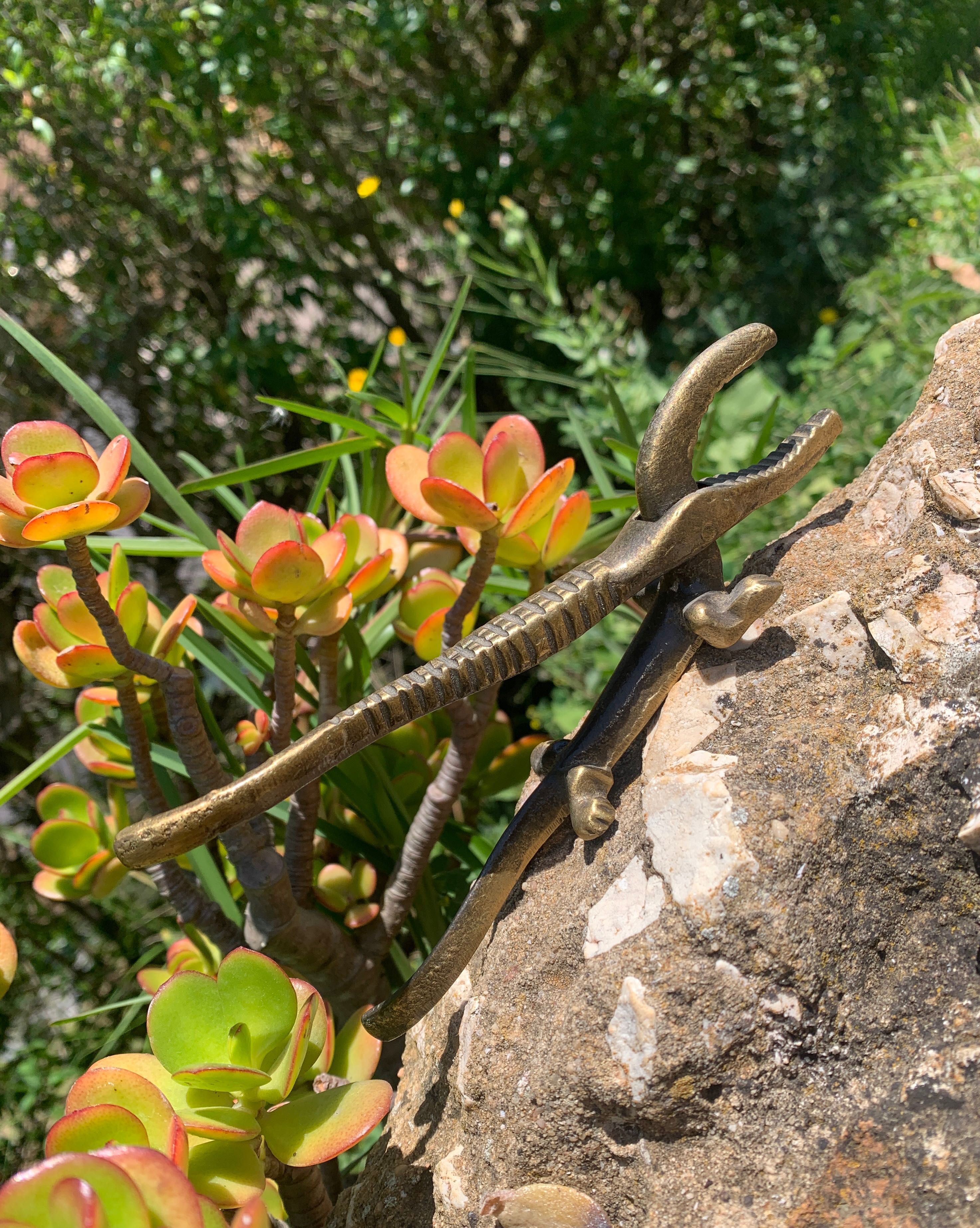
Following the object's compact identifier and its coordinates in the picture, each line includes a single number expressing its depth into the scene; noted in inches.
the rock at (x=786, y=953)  9.3
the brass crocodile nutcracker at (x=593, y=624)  9.8
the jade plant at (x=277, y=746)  9.9
